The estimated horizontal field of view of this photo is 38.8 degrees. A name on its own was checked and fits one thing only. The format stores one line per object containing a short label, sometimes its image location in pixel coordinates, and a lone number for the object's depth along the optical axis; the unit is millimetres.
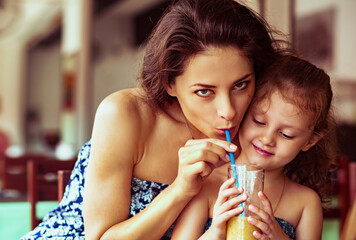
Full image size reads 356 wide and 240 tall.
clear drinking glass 1167
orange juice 1178
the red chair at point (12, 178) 3879
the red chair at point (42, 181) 2229
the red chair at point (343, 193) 3023
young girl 1411
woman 1298
